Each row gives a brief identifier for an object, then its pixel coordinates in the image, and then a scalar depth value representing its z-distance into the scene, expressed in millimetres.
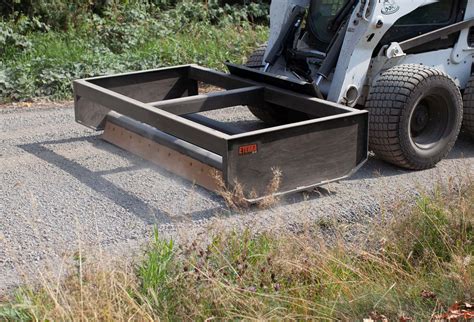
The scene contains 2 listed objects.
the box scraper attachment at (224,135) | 5938
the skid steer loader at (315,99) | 6137
